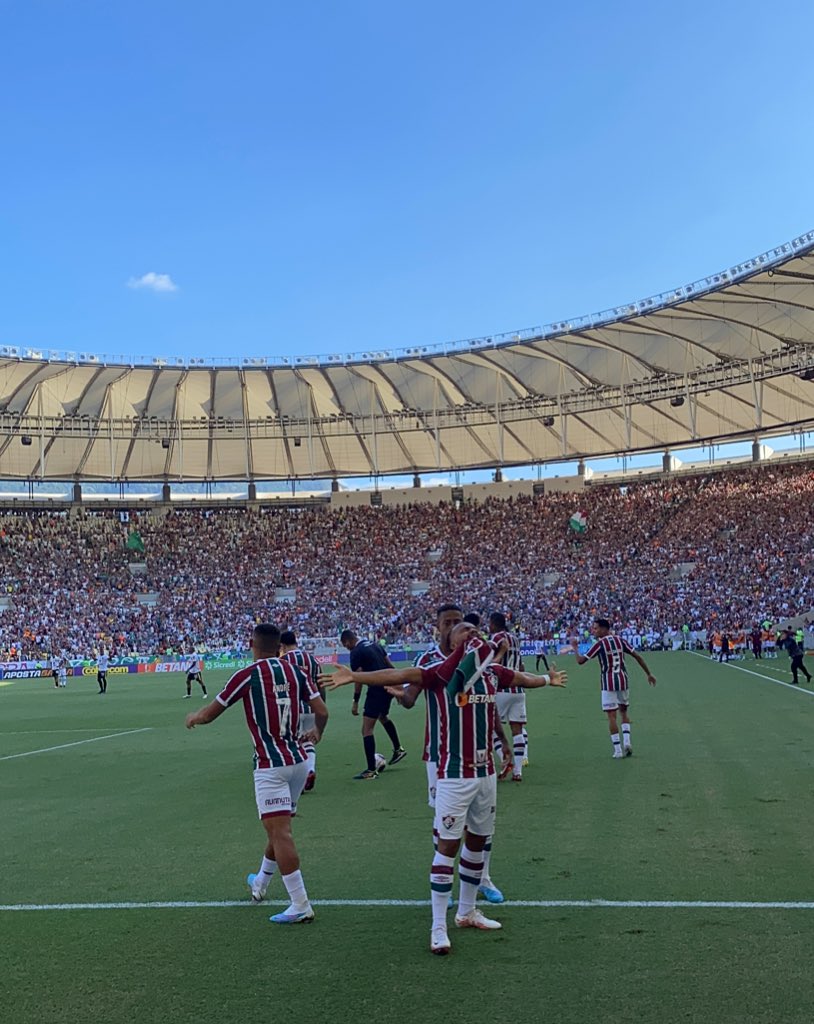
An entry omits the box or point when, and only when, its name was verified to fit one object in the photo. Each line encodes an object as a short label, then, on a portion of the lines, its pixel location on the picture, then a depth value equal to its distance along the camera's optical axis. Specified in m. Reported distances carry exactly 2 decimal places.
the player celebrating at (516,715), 11.86
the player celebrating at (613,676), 12.92
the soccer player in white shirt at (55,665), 38.45
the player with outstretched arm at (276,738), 6.25
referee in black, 12.28
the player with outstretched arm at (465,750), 5.85
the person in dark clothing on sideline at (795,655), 24.19
